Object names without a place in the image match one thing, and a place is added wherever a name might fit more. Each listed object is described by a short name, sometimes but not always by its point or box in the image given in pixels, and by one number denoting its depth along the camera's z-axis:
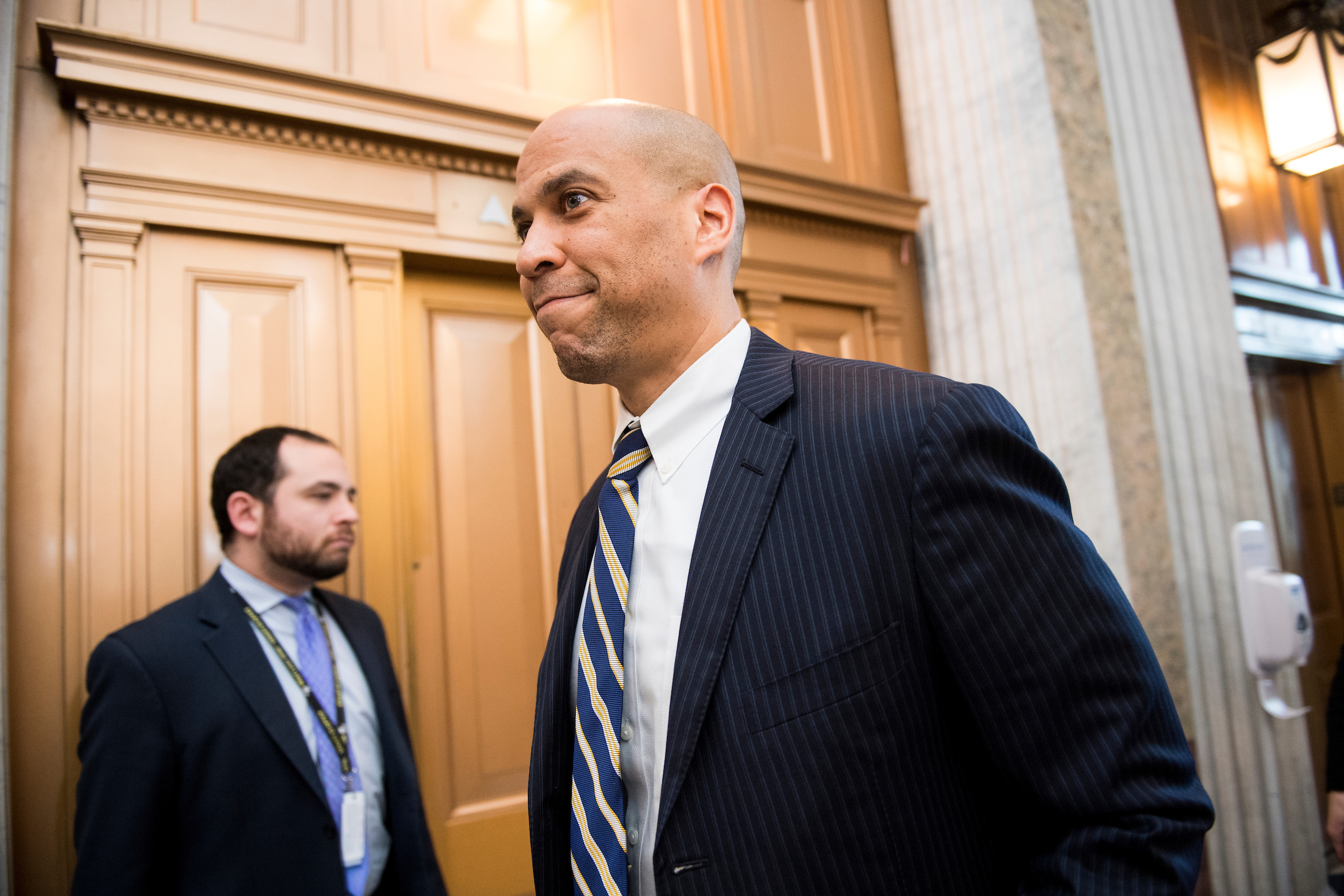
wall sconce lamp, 3.53
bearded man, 1.82
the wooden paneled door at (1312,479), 4.29
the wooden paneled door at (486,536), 2.54
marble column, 2.89
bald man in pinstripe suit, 0.78
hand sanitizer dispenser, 2.89
